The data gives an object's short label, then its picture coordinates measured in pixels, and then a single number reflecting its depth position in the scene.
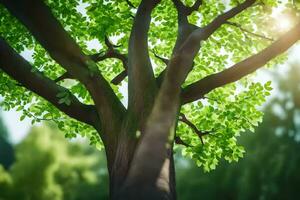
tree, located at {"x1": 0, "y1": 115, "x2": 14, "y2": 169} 58.81
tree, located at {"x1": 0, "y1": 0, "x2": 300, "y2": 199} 5.00
